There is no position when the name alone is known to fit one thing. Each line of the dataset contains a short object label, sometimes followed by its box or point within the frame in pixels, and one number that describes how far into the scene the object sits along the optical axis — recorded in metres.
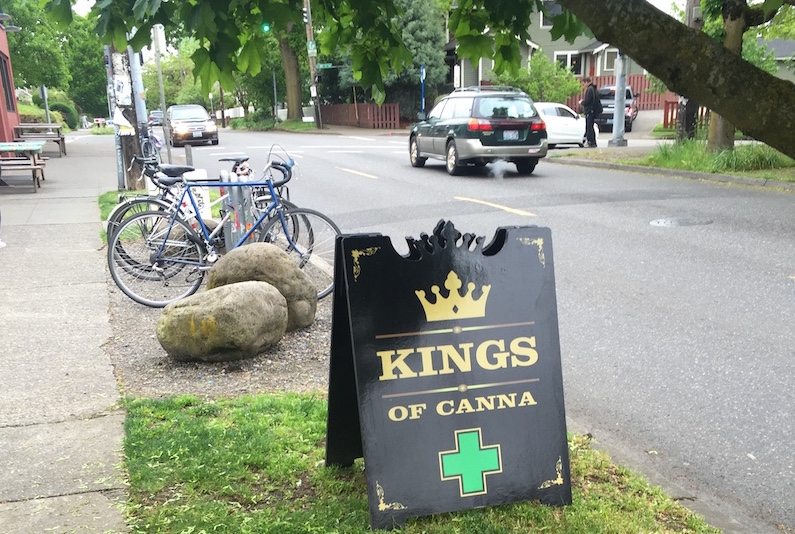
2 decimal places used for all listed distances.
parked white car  23.67
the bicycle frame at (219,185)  6.48
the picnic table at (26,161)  14.05
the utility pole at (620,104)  20.11
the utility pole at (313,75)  36.84
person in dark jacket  23.14
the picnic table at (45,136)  23.72
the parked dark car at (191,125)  27.58
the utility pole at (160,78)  10.97
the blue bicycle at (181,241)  6.40
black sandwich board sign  2.75
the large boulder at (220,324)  4.57
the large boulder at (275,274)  5.35
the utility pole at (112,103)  13.01
